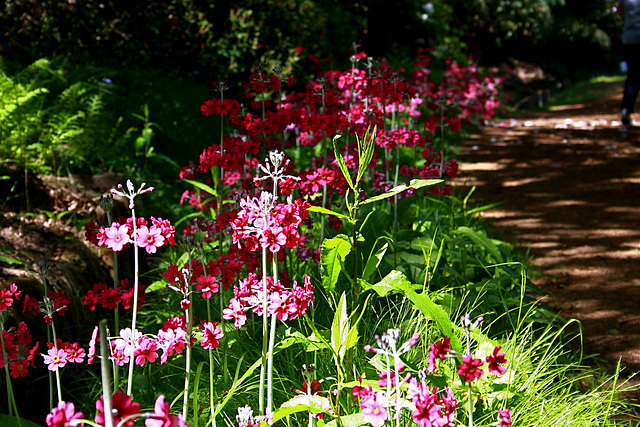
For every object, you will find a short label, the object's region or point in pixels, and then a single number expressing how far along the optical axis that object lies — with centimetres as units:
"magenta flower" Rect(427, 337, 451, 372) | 106
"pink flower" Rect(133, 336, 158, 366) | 112
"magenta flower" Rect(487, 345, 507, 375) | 105
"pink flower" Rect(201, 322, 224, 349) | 119
